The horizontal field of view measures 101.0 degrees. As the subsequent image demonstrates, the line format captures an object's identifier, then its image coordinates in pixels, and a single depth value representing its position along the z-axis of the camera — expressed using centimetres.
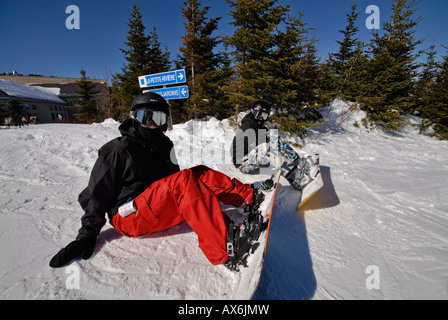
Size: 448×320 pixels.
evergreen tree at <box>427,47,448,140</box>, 1122
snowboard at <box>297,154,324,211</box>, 263
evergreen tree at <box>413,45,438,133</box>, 1182
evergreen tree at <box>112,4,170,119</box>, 1392
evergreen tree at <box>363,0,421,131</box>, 966
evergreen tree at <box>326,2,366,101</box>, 947
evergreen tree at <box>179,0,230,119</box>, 1030
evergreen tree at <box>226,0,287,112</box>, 685
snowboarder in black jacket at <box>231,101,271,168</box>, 398
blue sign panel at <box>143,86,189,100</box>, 506
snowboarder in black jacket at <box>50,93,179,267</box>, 169
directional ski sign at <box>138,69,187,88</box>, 493
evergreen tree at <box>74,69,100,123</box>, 1956
